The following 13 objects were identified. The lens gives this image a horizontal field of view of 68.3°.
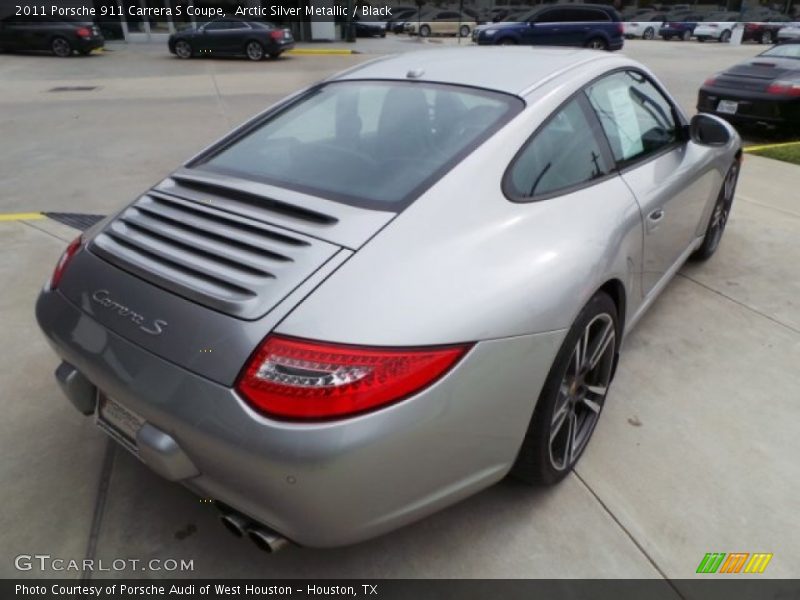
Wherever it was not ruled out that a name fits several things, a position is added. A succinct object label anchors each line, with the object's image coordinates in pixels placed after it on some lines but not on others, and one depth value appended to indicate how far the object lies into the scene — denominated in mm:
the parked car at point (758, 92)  7801
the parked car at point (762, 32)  32719
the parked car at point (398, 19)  32938
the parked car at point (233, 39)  17922
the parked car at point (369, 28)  28328
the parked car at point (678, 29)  32750
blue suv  18500
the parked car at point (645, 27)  33875
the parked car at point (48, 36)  18250
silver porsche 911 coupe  1470
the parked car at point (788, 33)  28800
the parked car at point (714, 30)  31797
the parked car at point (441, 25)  31688
